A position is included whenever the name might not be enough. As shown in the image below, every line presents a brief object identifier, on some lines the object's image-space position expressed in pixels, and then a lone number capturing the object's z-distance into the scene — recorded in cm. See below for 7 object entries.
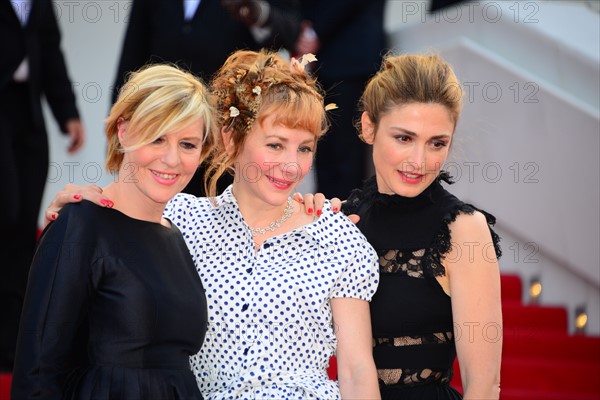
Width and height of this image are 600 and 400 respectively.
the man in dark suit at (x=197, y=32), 894
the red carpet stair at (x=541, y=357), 858
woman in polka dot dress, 584
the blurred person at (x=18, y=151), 845
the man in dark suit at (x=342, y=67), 1045
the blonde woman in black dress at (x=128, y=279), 527
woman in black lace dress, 598
